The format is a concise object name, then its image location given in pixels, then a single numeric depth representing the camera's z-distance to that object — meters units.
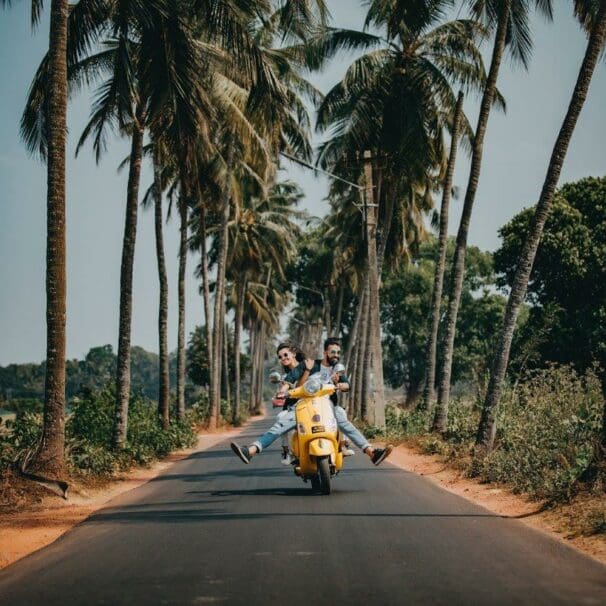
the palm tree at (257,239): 45.28
